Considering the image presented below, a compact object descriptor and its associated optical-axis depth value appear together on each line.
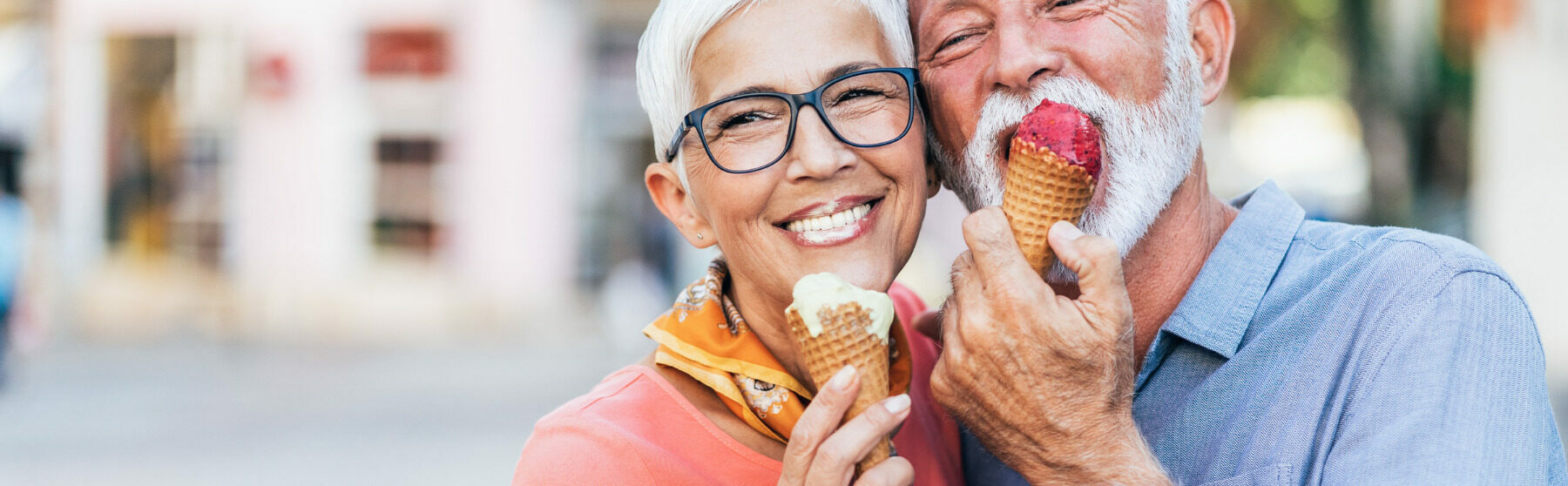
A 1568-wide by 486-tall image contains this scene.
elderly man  1.89
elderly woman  2.21
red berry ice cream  2.04
